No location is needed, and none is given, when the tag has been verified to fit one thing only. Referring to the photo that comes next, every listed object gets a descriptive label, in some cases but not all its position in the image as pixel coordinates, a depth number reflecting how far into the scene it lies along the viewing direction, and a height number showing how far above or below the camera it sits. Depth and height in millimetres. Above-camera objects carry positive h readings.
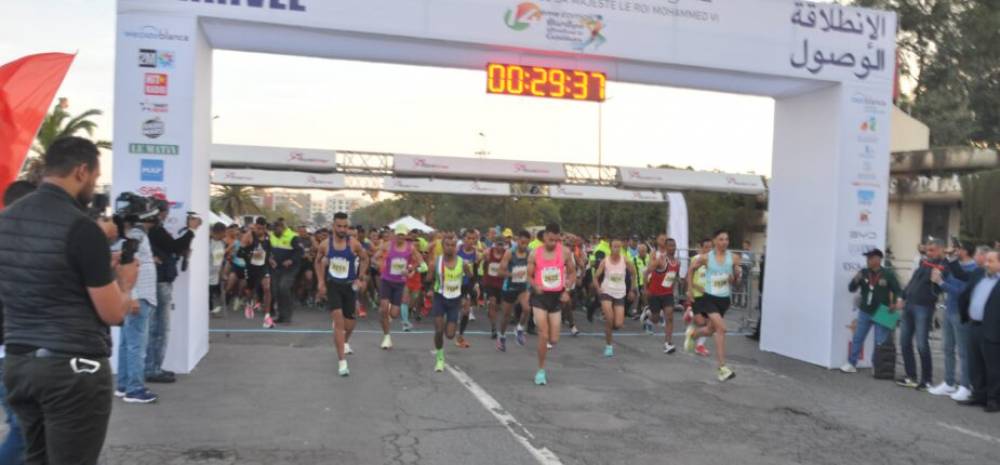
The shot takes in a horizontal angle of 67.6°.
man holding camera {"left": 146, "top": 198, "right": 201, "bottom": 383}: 8133 -905
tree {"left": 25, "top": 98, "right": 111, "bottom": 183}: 26859 +2928
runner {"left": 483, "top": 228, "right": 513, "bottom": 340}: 12914 -1088
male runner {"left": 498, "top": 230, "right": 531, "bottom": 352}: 11664 -1019
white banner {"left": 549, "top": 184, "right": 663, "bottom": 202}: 32688 +1265
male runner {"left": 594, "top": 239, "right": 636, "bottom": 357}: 11297 -1068
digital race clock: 10162 +1900
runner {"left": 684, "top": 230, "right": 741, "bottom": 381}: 9641 -683
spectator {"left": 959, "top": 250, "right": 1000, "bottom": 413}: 8203 -1050
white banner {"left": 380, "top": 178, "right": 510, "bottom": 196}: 30531 +1263
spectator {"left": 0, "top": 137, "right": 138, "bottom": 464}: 3082 -465
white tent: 27409 -295
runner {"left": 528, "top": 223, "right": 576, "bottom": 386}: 9094 -828
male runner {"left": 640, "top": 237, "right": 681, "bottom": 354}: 12156 -1004
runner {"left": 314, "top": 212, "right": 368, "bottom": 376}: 9273 -741
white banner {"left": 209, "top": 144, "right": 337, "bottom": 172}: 28641 +2071
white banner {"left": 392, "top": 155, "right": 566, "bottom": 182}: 31641 +2139
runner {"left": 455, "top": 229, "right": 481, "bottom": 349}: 12516 -795
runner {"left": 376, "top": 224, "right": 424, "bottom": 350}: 11531 -850
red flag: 5723 +808
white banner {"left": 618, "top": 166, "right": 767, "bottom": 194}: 33188 +2006
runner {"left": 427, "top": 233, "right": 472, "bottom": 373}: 9883 -988
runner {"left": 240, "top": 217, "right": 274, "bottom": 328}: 14070 -969
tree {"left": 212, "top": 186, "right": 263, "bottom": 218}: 67312 +795
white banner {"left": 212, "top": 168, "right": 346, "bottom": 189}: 27969 +1202
